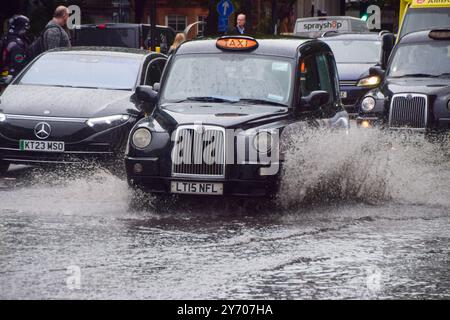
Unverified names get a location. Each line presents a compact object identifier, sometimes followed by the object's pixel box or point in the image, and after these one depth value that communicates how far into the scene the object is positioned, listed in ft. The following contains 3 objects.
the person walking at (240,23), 87.81
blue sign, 125.08
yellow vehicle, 84.48
